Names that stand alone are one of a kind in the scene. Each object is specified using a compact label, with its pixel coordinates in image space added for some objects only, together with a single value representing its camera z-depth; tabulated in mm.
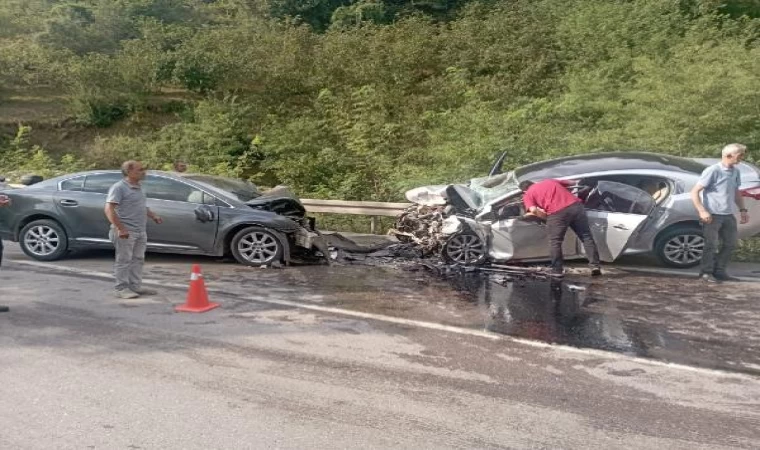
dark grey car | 9523
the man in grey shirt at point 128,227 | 7363
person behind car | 12102
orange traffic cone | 7062
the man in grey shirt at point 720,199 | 8305
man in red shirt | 8586
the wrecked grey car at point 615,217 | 8977
